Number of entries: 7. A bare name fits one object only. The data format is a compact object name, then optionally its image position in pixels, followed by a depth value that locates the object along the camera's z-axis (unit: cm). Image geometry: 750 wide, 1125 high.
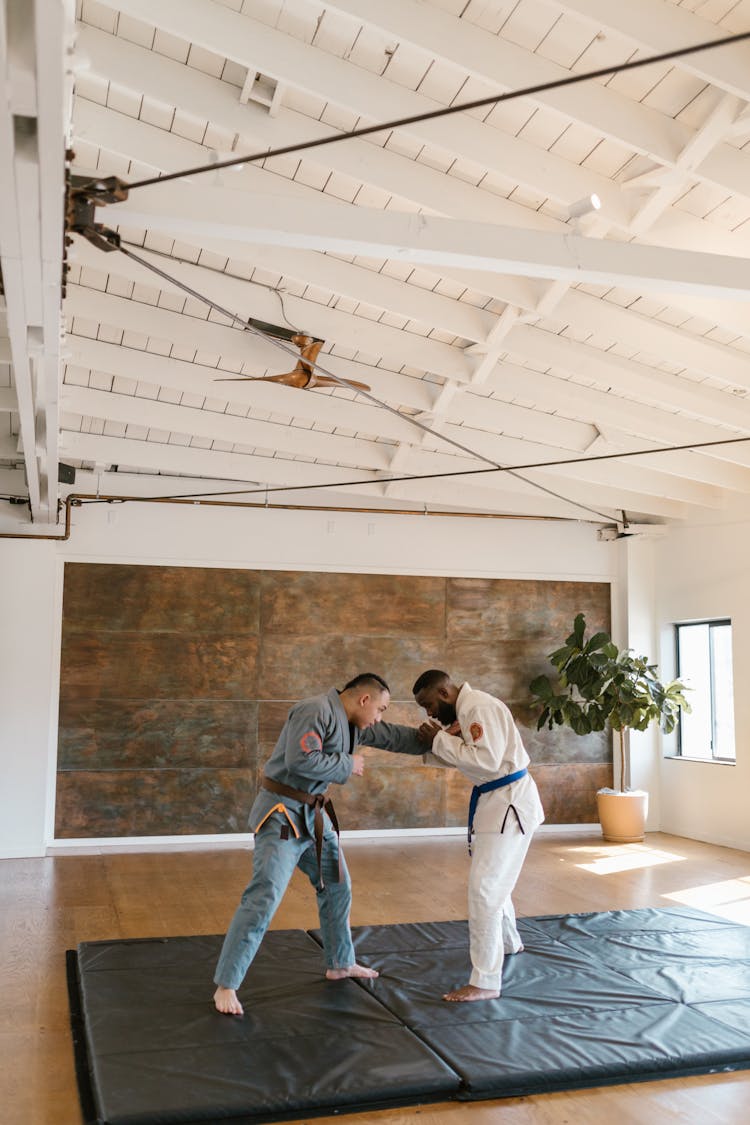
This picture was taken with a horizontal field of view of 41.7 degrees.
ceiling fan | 566
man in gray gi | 420
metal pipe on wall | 864
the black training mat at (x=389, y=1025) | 345
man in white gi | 445
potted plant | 908
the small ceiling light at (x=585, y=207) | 418
